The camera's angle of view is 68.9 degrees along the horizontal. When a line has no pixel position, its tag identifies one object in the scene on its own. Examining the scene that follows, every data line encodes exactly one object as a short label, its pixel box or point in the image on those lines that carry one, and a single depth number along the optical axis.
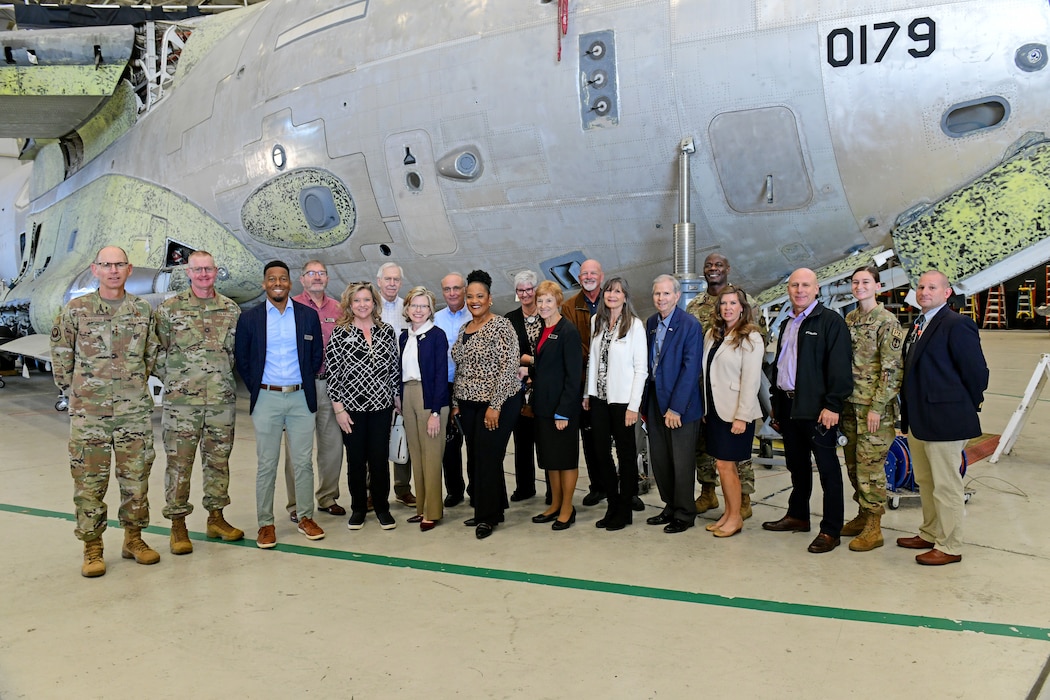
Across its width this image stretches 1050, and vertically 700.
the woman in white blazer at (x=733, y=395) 4.73
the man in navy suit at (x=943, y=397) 4.20
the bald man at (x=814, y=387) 4.51
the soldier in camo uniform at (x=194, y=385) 4.57
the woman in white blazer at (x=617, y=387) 4.88
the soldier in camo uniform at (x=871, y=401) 4.55
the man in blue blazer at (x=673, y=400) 4.84
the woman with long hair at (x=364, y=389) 4.87
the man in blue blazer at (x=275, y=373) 4.72
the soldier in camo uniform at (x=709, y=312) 5.37
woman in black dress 4.93
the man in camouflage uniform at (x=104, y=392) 4.27
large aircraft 5.08
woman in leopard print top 4.87
